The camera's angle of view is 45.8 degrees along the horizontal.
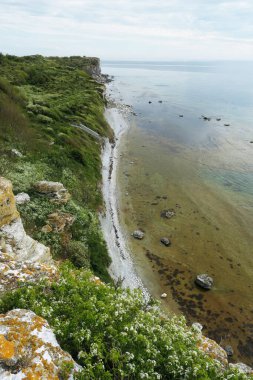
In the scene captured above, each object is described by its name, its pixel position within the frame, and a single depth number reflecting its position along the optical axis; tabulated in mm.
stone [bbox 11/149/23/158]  39256
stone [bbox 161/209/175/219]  47300
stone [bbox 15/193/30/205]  29225
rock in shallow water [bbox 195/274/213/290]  34375
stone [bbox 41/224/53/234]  27381
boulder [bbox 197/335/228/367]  12941
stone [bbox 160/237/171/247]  40778
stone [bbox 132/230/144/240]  41531
